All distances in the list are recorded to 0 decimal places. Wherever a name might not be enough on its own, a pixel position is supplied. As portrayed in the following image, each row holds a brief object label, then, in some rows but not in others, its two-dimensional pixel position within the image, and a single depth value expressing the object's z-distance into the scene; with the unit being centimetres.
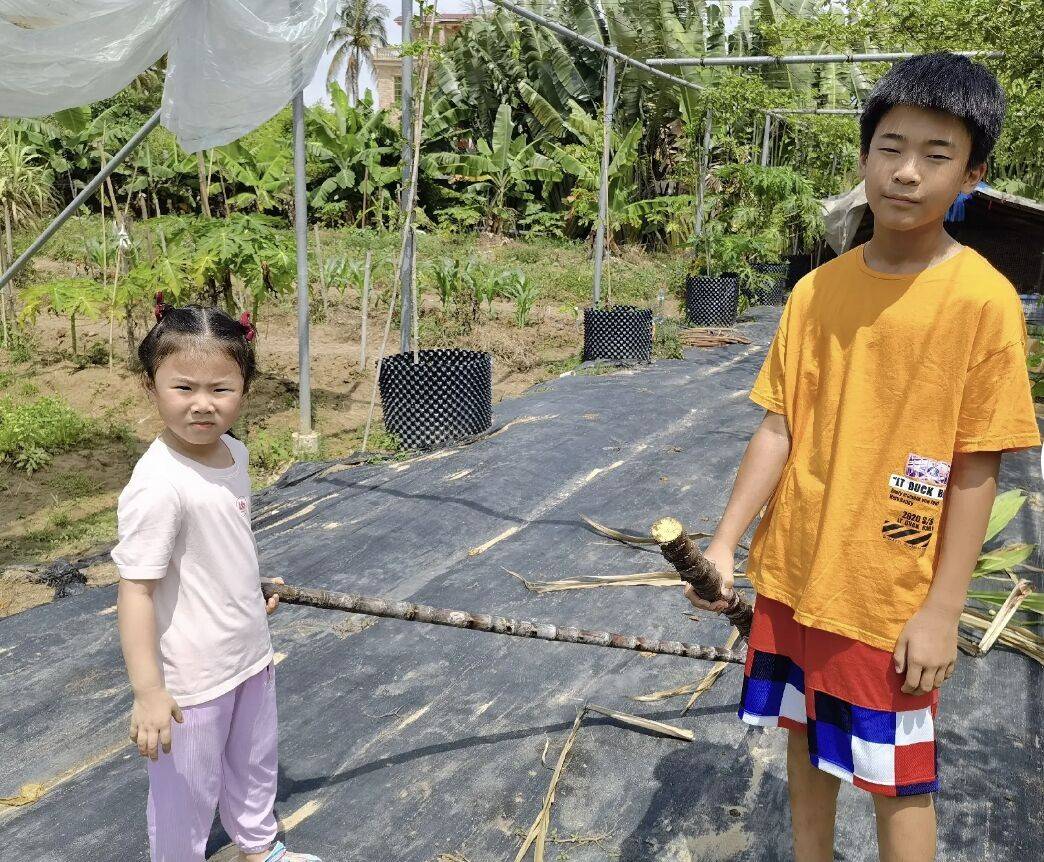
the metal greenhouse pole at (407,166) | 493
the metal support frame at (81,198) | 343
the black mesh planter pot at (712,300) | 1039
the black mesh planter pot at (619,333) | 799
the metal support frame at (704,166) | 998
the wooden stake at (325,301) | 999
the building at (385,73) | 3812
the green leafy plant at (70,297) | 635
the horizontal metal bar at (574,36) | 543
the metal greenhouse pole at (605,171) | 766
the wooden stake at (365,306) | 605
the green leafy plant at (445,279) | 915
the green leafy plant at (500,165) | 1794
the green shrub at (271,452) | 545
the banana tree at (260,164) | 870
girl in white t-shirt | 151
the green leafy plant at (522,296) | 1018
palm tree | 3712
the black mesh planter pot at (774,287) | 1297
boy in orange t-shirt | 131
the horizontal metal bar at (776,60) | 668
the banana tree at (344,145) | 1809
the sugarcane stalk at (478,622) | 181
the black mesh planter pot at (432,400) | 516
